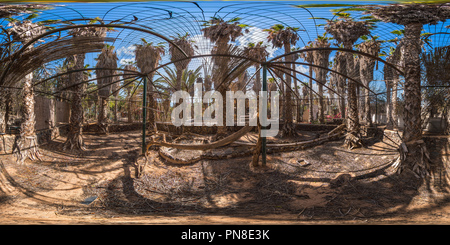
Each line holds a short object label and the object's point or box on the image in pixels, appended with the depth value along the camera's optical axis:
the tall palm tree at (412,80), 3.26
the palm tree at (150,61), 8.52
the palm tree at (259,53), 6.00
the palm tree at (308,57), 14.91
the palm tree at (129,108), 9.96
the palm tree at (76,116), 6.44
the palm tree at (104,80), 9.24
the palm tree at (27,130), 5.16
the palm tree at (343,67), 9.97
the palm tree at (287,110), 8.45
